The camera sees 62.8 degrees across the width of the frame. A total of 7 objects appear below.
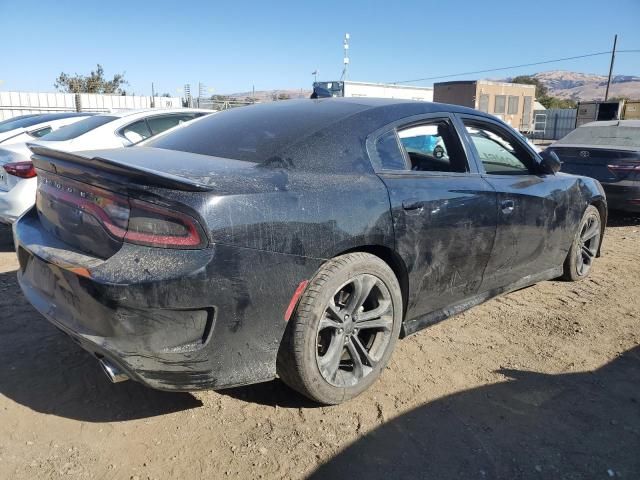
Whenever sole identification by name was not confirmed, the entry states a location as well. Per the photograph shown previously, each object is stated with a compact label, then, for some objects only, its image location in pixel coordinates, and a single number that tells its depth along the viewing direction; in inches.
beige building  1021.8
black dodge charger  85.1
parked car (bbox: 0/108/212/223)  208.7
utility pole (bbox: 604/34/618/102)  1498.5
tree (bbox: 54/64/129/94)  1499.8
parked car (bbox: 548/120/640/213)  281.7
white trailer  786.8
